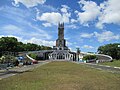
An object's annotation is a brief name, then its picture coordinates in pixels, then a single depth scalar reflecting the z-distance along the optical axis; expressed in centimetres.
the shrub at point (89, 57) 5206
